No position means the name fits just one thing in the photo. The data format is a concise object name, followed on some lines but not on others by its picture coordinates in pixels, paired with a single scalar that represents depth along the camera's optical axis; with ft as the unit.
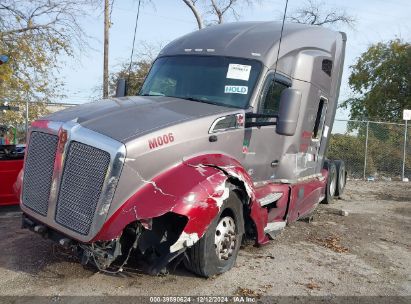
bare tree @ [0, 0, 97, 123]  55.57
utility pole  63.46
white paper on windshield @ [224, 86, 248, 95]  19.54
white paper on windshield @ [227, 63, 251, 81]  19.95
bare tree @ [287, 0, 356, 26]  93.20
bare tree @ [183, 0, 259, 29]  74.23
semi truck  14.55
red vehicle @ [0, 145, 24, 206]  26.17
